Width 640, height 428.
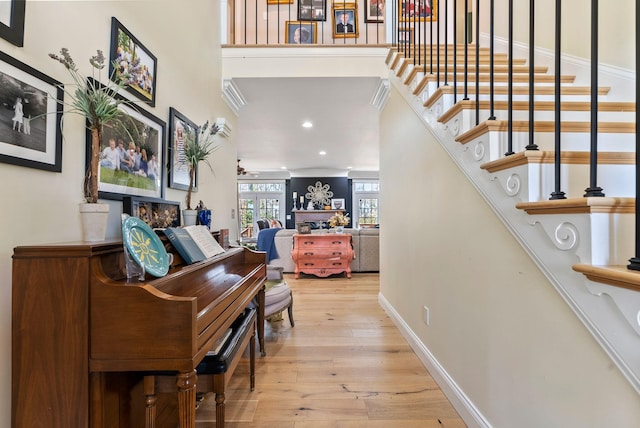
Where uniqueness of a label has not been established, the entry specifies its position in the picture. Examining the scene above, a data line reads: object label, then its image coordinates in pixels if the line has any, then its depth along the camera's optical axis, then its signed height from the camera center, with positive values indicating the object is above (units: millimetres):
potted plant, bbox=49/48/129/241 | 1100 +360
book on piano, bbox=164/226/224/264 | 1473 -145
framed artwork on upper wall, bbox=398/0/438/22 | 3691 +2534
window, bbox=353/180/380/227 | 10102 +506
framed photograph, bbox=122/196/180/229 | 1435 +22
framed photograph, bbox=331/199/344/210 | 9836 +391
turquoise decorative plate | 1076 -122
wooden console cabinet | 5184 -668
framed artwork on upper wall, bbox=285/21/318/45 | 3711 +2251
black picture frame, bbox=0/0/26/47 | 951 +608
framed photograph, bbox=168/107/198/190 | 1973 +451
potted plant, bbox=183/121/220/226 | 1897 +373
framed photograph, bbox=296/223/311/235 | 5445 -237
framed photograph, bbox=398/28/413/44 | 2625 +1761
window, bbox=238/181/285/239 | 10328 +461
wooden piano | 928 -377
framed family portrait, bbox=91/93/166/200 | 1396 +304
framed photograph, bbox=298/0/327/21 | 3670 +2494
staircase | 789 +96
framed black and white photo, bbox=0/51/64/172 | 959 +332
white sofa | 5625 -701
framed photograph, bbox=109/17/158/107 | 1479 +804
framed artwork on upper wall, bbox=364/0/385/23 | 3834 +2611
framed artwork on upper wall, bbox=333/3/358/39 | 3723 +2411
